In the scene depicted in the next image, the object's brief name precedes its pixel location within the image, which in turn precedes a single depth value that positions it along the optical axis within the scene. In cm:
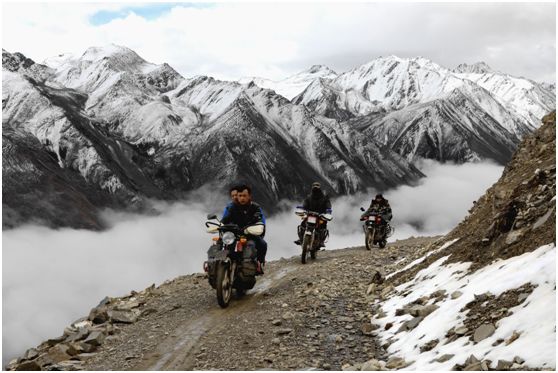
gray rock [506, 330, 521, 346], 711
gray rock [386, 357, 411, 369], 832
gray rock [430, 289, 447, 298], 1051
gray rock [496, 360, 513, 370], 659
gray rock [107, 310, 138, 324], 1311
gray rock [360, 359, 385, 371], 841
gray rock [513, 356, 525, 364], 654
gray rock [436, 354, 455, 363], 764
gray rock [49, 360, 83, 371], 1030
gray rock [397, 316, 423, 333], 976
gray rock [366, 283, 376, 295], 1384
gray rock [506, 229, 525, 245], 1051
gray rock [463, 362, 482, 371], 689
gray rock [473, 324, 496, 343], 771
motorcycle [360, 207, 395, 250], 2512
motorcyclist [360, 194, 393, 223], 2561
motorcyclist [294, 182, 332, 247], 2097
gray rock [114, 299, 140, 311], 1439
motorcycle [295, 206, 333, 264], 2069
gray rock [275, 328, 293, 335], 1109
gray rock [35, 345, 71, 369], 1080
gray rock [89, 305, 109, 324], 1349
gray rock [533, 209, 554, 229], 1024
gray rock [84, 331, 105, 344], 1145
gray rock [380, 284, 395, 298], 1312
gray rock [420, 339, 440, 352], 846
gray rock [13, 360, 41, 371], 1062
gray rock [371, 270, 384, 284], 1471
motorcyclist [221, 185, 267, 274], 1412
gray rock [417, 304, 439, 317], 996
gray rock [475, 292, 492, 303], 896
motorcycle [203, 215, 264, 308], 1316
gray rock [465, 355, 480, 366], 710
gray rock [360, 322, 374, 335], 1070
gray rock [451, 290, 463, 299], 986
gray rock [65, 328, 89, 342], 1188
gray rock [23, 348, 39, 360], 1167
